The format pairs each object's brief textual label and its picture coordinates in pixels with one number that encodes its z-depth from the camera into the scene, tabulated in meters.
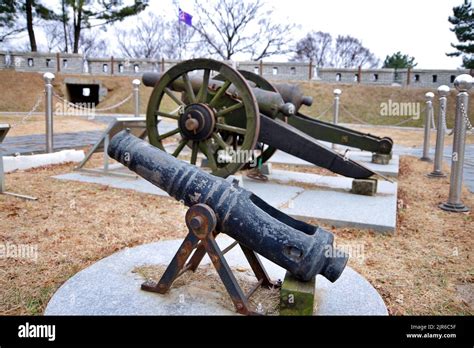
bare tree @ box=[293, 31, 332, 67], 48.62
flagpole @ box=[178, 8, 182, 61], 45.34
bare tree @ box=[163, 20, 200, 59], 44.26
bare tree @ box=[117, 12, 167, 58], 48.91
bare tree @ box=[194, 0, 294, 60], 40.97
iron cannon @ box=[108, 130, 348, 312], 2.37
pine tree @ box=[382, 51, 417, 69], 47.03
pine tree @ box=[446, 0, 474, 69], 15.86
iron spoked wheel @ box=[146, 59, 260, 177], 5.28
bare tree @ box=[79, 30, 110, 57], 48.72
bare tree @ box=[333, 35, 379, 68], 50.66
